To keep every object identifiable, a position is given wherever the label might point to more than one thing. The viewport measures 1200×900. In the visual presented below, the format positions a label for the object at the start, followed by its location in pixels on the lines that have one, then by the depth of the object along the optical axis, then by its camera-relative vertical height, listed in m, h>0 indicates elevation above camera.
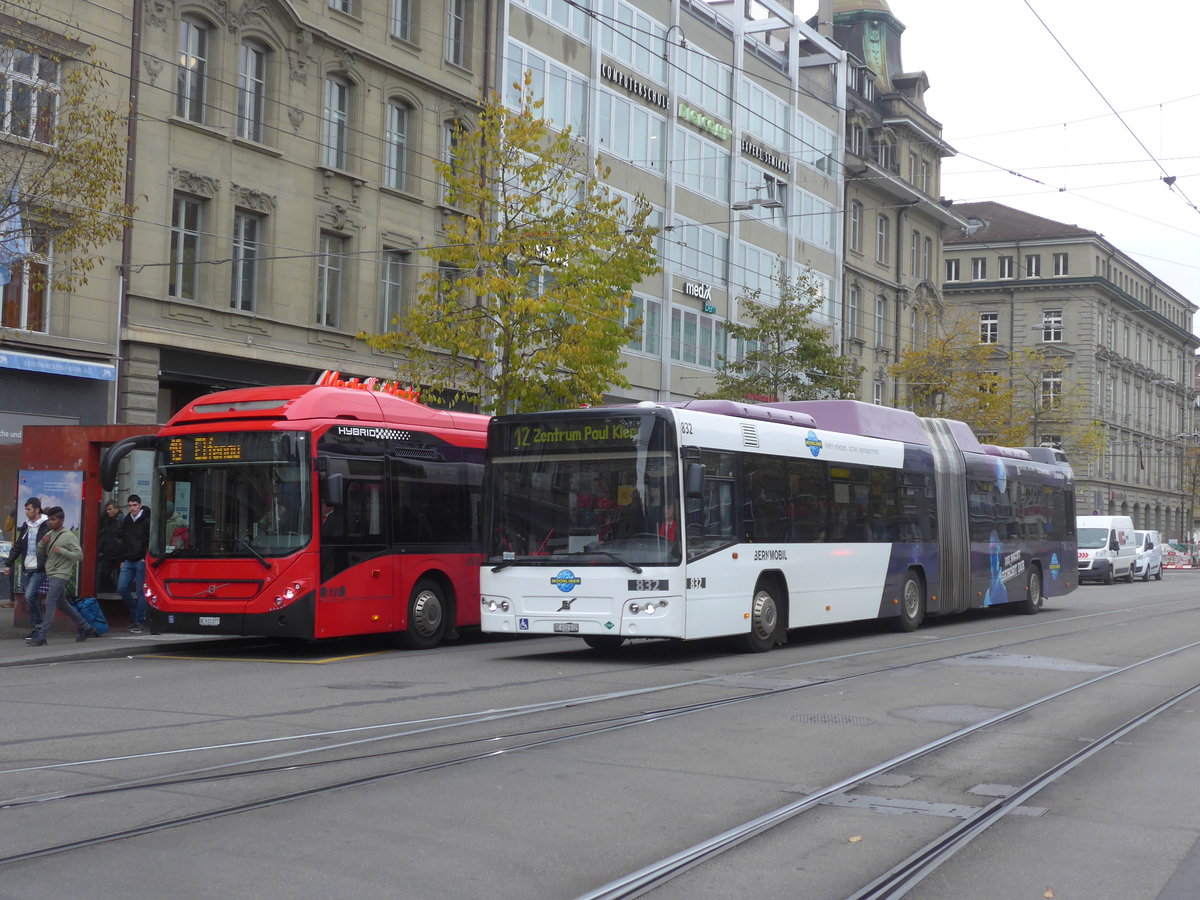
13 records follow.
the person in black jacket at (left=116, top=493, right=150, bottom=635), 18.31 -0.54
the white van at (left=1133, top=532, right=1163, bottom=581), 51.91 -0.58
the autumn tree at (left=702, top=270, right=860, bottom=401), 37.69 +4.52
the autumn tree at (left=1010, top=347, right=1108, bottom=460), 55.81 +5.21
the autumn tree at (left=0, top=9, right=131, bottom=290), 15.85 +4.03
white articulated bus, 15.30 +0.11
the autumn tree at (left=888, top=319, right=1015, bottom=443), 48.94 +5.26
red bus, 15.76 +0.06
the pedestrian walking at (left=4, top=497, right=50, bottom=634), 17.22 -0.50
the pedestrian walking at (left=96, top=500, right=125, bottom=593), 18.34 -0.25
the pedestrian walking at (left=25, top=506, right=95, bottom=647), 16.75 -0.51
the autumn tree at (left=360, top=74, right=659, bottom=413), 24.95 +4.22
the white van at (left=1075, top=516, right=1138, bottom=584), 47.31 -0.26
